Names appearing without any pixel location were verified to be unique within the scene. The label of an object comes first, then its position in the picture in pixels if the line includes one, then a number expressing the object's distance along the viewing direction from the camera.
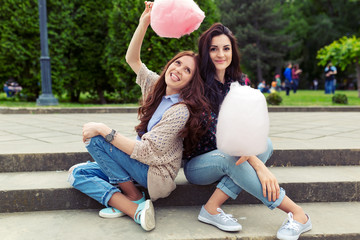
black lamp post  7.67
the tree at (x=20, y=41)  8.49
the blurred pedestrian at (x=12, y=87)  9.91
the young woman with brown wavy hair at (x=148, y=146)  2.06
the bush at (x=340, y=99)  9.12
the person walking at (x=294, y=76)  16.03
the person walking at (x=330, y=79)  13.91
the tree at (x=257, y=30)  27.01
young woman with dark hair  2.04
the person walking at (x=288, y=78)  14.62
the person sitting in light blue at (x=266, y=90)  22.09
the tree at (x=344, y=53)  11.12
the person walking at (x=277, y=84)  21.42
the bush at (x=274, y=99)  8.62
